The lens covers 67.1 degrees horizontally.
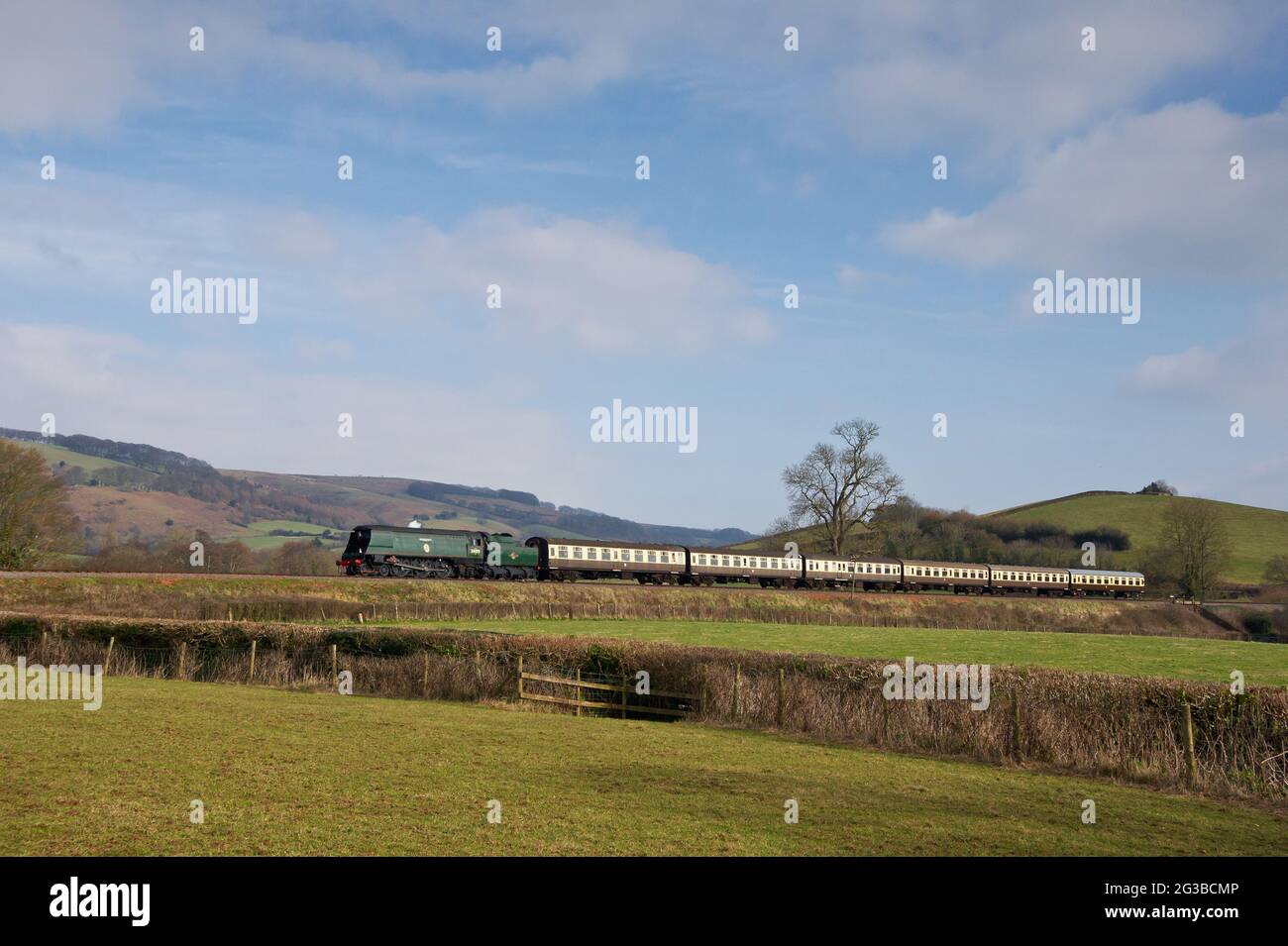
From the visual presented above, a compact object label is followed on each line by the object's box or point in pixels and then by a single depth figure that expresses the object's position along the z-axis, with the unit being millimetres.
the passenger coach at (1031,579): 99875
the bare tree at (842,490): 110062
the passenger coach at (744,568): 81438
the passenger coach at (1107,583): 104625
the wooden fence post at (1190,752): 17916
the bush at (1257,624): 78500
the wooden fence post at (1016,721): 20594
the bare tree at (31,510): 69375
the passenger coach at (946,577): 94688
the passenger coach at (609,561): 74875
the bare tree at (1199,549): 107062
